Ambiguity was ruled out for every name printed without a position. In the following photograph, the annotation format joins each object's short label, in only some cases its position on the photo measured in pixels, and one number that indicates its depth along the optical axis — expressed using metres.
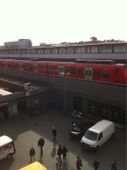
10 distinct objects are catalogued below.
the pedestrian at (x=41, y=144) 17.50
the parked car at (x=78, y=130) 19.69
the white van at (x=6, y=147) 16.22
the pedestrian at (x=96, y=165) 14.41
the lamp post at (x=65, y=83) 27.68
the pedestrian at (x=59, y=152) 16.12
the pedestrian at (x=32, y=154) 16.19
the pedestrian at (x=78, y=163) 14.56
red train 21.99
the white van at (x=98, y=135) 17.62
